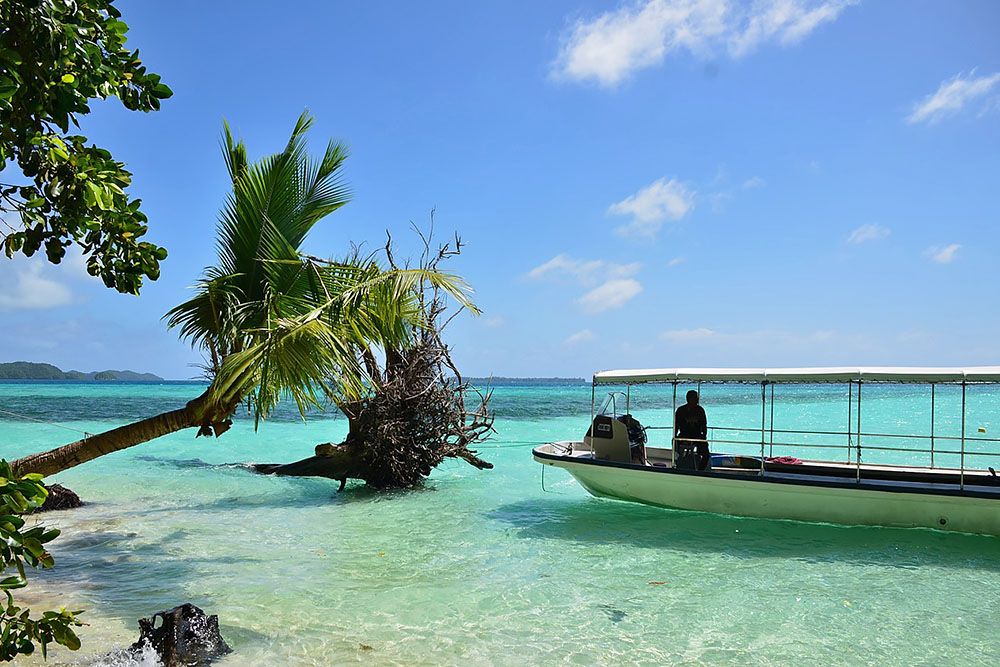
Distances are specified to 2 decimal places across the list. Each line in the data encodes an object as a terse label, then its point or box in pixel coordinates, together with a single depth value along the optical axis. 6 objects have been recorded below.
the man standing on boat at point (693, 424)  12.67
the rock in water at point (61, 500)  13.39
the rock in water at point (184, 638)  6.18
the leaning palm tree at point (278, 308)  6.79
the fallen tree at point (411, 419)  15.07
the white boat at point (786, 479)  11.08
